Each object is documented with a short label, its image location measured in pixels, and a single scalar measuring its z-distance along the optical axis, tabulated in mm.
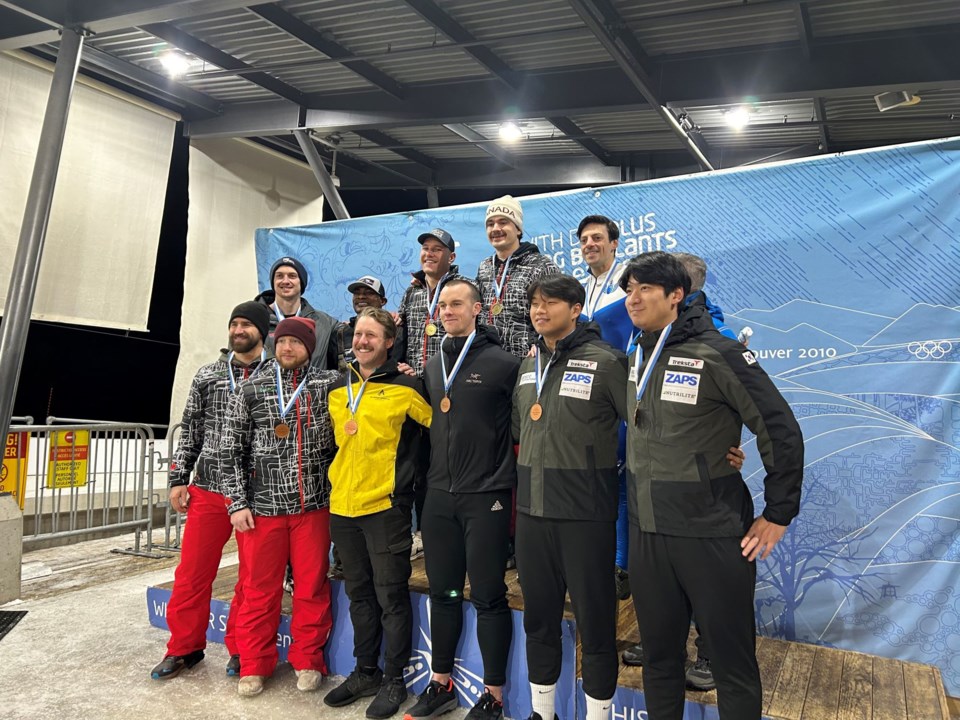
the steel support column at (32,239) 4172
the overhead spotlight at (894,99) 4664
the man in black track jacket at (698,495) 1887
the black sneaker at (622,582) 2969
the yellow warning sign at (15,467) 5285
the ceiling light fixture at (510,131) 6809
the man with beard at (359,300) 3555
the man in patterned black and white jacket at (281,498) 2857
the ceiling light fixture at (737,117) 6109
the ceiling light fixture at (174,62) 5563
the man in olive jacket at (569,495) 2219
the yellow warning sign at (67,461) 5660
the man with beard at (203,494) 3049
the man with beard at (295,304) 3602
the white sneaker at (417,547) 3941
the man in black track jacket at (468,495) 2475
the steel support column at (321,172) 6254
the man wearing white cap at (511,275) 3072
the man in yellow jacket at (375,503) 2691
